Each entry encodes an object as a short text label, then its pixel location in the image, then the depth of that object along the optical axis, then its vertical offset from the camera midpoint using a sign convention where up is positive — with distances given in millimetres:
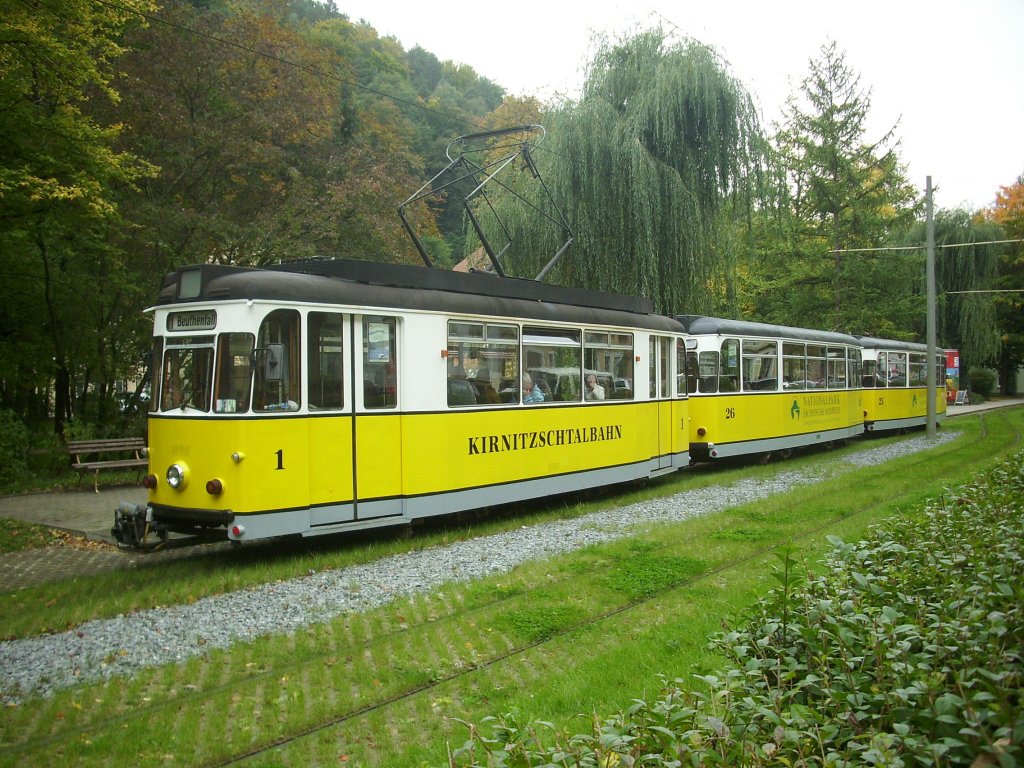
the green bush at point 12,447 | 16109 -1195
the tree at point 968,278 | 44562 +5254
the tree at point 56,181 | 13008 +3391
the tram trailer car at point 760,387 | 17375 -207
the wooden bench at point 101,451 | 15297 -1348
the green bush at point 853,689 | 2299 -992
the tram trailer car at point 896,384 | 25656 -263
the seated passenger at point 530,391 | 11859 -153
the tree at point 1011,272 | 48312 +6123
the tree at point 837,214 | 33625 +6694
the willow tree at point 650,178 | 19344 +4678
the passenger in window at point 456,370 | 10742 +145
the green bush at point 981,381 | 49688 -332
